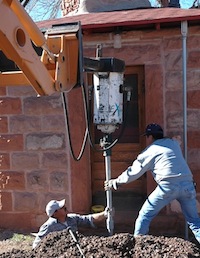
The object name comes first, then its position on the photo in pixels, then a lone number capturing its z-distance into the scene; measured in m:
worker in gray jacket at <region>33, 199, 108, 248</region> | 8.31
